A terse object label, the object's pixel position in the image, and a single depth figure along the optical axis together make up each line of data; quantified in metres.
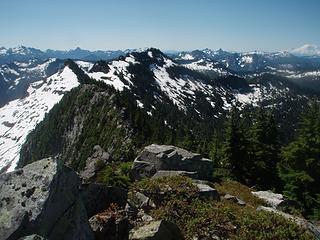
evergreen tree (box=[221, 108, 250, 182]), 29.94
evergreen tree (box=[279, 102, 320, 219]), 24.01
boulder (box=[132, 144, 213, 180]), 17.62
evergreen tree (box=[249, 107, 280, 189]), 30.66
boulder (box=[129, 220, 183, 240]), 7.91
